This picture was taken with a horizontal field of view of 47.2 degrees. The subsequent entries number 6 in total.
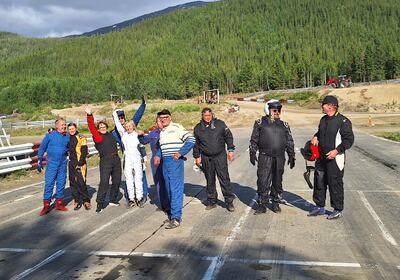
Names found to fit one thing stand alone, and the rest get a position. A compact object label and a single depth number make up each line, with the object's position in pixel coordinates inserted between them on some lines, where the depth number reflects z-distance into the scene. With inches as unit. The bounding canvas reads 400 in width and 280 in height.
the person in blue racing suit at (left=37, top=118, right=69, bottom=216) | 372.5
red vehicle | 3459.6
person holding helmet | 309.9
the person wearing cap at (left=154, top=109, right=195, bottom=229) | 316.5
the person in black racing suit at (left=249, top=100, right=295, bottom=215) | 341.4
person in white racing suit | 381.7
